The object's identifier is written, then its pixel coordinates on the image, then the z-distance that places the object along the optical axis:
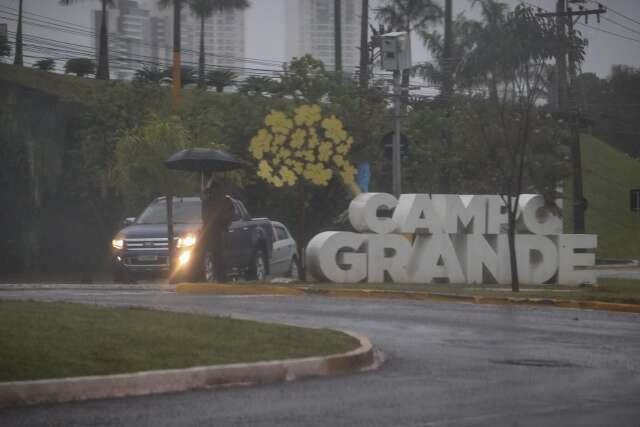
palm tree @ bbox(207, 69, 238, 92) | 78.19
